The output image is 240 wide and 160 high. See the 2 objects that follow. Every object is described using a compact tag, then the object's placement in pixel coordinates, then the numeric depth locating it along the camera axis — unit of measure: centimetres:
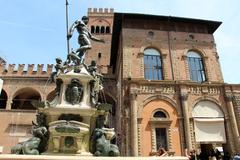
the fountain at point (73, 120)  693
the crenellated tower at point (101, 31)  3609
